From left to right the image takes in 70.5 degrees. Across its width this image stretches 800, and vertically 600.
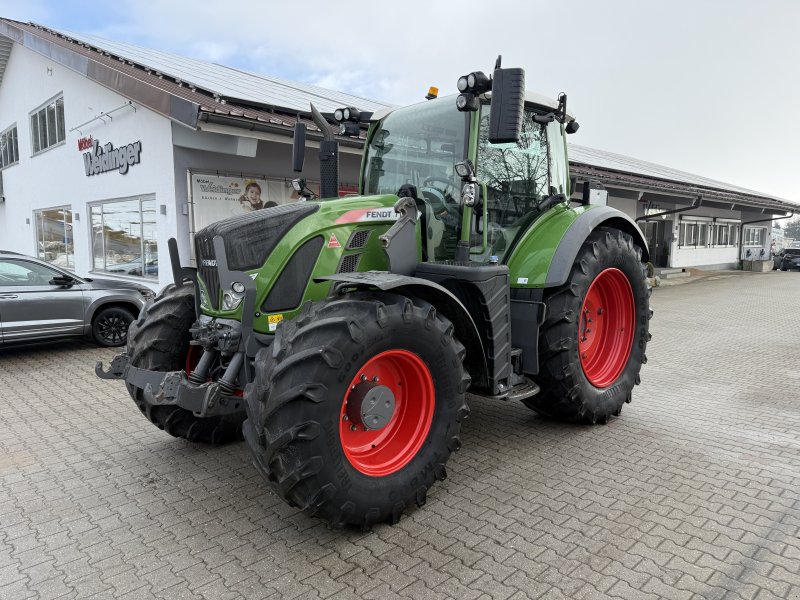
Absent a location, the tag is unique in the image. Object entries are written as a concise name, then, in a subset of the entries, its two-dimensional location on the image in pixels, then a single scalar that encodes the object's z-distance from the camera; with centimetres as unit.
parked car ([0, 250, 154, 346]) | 709
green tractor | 272
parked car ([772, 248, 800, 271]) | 2594
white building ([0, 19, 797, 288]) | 860
